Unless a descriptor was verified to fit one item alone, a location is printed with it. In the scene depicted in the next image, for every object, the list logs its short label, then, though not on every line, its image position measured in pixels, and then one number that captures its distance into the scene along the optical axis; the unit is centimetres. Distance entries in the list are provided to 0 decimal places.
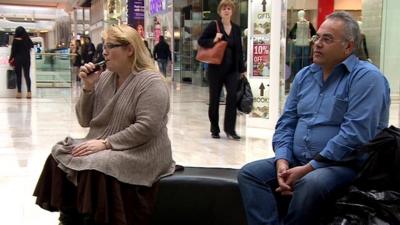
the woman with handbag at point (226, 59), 596
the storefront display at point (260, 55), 709
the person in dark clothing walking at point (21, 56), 1198
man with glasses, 217
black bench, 271
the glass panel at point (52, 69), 1452
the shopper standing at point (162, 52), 1703
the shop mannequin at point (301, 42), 927
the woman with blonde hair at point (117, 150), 250
